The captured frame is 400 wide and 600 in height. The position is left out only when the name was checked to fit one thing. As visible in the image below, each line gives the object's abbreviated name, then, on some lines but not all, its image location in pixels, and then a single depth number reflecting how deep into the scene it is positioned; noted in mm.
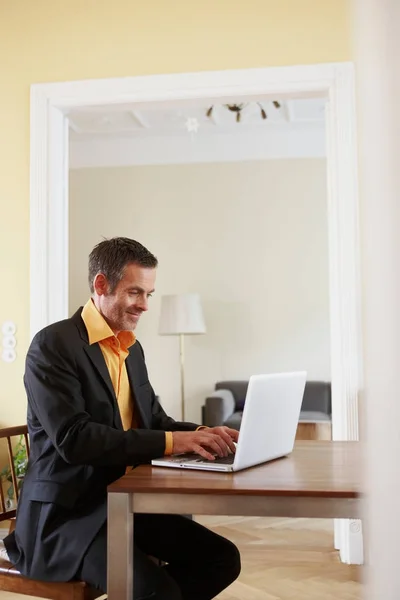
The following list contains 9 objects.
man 1840
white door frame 3822
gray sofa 6641
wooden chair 1822
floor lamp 6945
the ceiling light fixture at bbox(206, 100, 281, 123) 6023
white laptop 1724
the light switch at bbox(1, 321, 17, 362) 4129
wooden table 1559
